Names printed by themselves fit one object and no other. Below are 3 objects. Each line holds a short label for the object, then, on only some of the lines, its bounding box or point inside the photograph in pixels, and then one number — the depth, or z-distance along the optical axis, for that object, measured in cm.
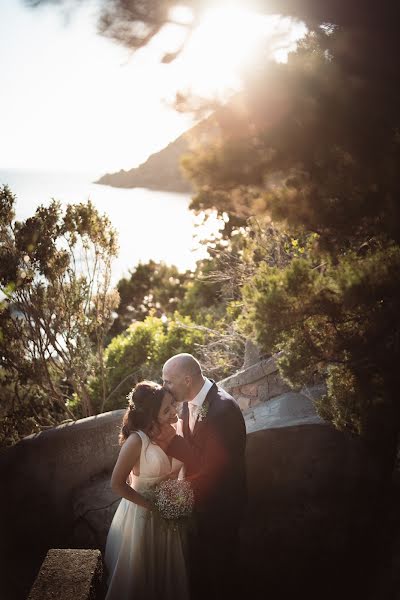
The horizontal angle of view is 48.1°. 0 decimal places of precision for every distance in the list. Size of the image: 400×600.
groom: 340
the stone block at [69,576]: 258
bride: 344
